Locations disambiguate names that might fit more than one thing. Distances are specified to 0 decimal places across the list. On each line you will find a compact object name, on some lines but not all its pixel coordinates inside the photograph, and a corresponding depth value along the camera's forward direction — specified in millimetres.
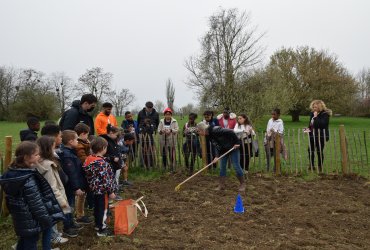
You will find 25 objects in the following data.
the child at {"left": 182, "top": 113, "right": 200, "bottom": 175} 8016
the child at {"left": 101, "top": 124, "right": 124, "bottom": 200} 5102
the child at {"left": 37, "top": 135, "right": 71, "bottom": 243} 3582
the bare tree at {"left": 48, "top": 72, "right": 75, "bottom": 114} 44475
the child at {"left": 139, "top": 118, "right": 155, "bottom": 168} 8266
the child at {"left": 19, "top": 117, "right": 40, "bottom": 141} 5000
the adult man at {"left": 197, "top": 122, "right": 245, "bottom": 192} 6090
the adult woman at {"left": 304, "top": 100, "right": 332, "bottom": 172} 7629
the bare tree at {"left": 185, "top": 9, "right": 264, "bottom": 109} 23664
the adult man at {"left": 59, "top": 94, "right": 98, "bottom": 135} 5262
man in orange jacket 6445
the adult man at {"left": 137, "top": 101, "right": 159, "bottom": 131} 8586
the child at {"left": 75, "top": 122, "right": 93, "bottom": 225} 4586
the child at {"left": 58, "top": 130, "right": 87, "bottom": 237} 4078
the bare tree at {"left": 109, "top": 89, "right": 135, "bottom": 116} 51188
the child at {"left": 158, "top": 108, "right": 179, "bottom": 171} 8109
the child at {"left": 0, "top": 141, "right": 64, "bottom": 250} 3016
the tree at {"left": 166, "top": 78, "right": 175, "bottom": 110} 53594
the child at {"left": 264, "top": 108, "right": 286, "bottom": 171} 7855
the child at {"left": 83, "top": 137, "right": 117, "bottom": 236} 4074
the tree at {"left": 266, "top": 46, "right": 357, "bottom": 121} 34844
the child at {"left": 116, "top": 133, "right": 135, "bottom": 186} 6638
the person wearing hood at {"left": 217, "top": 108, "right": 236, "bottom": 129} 8102
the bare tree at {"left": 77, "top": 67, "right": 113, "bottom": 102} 43188
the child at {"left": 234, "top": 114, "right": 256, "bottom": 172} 7762
